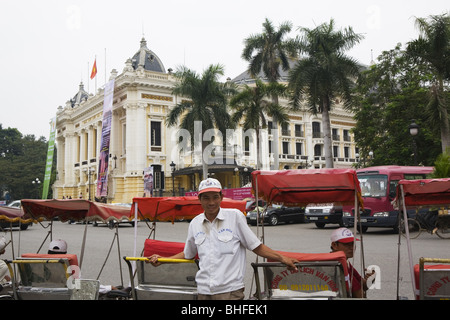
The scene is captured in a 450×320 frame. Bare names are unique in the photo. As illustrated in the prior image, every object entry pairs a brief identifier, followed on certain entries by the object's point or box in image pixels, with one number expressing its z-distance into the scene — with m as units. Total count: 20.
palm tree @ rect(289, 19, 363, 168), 27.48
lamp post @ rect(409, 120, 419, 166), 21.30
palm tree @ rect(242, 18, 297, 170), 33.03
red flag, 52.00
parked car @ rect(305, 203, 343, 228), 21.86
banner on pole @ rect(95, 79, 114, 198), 40.00
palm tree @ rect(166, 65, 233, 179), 32.50
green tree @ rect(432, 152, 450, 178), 17.09
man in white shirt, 3.73
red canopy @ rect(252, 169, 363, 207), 6.06
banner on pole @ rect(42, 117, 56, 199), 46.59
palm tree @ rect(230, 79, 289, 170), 31.94
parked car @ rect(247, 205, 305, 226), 25.45
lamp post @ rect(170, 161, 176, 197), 41.89
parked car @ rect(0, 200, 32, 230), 24.71
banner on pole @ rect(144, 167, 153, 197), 39.50
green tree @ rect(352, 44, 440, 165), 28.81
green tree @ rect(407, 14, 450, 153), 22.03
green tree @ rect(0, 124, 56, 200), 70.75
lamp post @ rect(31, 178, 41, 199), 67.79
